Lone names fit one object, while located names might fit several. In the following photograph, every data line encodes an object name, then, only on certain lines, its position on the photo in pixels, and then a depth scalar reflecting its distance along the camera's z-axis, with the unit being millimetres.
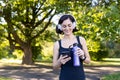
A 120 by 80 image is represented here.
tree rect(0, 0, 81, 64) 14415
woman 2107
